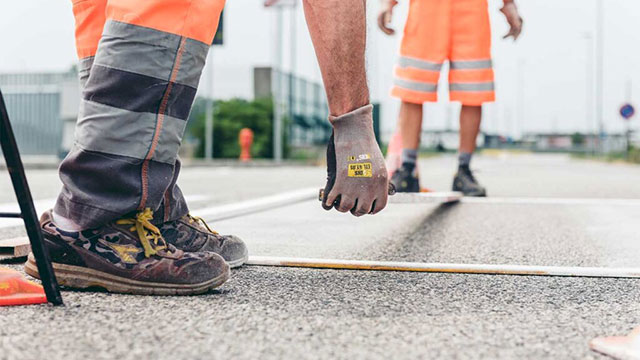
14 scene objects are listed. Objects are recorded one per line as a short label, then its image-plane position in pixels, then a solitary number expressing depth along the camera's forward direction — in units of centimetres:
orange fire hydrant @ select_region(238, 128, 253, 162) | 2111
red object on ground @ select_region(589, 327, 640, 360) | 100
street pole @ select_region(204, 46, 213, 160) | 1989
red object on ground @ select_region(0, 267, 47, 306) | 133
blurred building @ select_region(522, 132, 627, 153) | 7944
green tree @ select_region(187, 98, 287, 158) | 2266
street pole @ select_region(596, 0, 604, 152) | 3381
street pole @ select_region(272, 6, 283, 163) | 2162
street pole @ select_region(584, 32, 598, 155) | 4025
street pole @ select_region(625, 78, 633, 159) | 2641
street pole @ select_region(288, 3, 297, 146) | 2534
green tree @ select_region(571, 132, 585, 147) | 8188
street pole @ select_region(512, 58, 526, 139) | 5851
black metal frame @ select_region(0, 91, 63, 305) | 125
